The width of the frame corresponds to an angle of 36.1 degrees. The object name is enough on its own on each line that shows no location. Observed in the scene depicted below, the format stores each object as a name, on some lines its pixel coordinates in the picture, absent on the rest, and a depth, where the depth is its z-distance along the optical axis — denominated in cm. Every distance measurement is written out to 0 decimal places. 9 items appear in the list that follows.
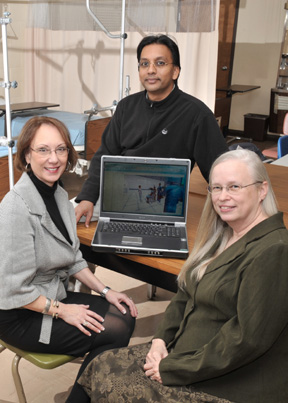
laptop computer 159
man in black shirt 176
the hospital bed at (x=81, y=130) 376
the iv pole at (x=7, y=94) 218
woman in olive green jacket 103
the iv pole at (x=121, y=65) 334
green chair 136
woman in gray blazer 129
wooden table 145
